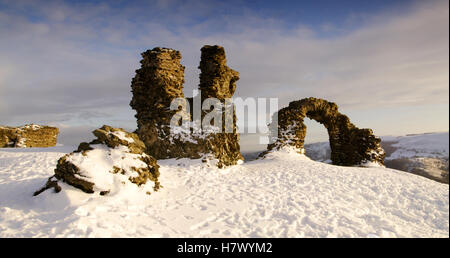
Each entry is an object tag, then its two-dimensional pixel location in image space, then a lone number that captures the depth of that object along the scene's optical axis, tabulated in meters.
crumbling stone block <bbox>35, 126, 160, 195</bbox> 7.20
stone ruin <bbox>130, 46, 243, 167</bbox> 13.03
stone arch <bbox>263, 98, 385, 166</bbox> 17.77
